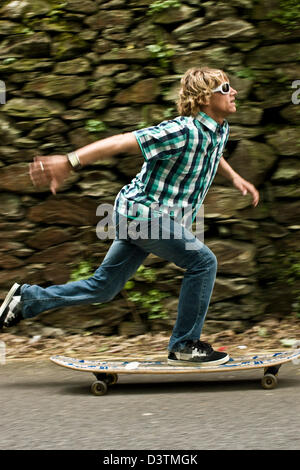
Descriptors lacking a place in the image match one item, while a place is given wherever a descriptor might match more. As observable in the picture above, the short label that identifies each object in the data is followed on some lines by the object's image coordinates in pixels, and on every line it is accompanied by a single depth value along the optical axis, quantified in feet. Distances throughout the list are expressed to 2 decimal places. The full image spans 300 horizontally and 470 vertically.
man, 24.87
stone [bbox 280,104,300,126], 35.08
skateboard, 25.42
